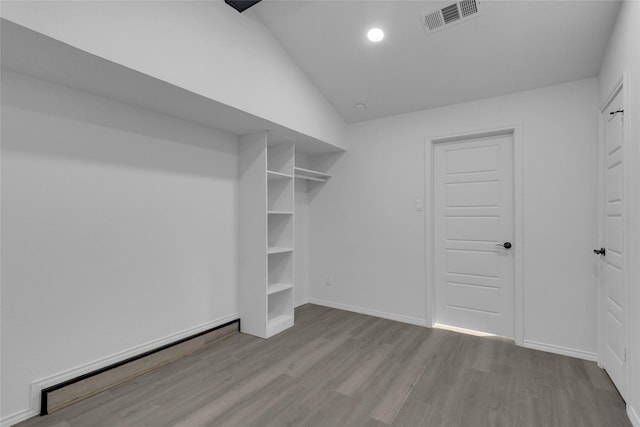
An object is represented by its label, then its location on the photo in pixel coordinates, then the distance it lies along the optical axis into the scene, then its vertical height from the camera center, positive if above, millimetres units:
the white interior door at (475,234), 3107 -213
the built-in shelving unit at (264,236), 3162 -232
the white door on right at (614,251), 2045 -277
